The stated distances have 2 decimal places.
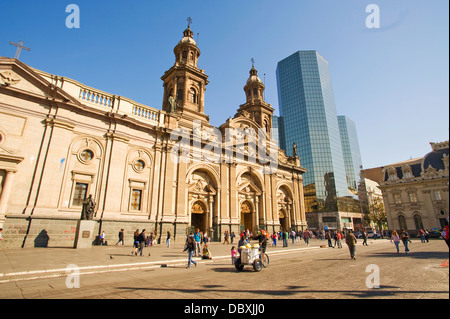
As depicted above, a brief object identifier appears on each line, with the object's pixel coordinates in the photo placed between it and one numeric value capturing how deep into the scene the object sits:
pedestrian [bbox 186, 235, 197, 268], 10.33
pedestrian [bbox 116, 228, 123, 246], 17.52
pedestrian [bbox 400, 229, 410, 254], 14.34
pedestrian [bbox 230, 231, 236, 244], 23.74
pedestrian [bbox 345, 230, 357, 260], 12.33
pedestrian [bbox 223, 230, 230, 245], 23.16
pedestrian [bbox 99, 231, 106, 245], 17.46
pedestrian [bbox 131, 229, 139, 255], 13.20
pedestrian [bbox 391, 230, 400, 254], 15.38
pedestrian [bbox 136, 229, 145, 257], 12.93
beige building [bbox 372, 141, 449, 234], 31.11
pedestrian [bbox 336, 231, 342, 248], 21.16
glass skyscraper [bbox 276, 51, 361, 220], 72.62
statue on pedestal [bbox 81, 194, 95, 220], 15.60
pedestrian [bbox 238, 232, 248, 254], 11.45
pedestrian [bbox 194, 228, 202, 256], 13.97
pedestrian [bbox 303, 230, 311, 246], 22.98
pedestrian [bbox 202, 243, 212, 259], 12.74
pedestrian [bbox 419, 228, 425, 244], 25.32
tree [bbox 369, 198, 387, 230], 60.03
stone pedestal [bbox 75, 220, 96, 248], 15.04
